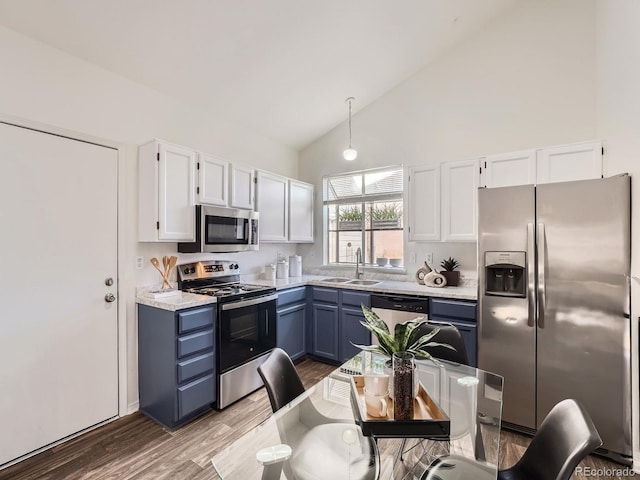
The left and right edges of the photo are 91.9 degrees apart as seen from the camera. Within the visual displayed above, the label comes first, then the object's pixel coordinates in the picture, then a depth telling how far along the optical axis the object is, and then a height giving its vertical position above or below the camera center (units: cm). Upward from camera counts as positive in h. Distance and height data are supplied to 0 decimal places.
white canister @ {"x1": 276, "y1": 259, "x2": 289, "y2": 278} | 395 -37
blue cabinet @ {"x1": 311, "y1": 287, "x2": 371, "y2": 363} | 337 -94
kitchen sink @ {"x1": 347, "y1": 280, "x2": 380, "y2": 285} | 374 -51
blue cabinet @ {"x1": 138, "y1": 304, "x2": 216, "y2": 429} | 237 -98
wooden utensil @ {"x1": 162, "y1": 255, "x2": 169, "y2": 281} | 279 -24
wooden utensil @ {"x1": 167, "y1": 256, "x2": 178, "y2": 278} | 282 -20
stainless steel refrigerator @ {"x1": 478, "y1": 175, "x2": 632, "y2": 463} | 204 -42
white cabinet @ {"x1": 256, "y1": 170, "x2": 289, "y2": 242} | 359 +42
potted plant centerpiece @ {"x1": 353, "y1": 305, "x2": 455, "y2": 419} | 124 -48
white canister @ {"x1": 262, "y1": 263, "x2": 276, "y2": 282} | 386 -40
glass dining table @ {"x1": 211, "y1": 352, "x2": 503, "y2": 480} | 114 -82
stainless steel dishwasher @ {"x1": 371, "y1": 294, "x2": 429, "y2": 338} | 295 -66
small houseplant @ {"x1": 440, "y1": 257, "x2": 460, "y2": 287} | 326 -32
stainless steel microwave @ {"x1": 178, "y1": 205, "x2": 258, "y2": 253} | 286 +10
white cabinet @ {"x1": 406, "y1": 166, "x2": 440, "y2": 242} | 317 +40
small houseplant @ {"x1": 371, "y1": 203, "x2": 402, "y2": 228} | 395 +33
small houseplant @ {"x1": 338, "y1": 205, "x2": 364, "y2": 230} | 425 +32
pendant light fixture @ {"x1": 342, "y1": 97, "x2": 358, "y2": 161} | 347 +97
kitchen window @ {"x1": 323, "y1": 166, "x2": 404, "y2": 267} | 394 +33
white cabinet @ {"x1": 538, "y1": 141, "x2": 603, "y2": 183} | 243 +64
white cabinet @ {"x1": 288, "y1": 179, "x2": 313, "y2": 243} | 405 +40
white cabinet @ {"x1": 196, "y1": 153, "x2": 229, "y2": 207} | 289 +59
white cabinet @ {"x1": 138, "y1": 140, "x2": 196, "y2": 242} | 257 +42
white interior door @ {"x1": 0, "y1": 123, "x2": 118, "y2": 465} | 204 -34
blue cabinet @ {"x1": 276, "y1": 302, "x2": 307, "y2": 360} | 334 -100
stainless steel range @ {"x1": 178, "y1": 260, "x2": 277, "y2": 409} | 266 -77
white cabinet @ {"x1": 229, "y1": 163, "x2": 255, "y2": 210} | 319 +58
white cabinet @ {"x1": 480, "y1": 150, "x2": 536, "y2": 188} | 264 +64
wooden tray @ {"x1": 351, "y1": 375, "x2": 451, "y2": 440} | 121 -73
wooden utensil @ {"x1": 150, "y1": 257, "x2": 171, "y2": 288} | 274 -25
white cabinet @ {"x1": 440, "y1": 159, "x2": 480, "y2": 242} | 295 +41
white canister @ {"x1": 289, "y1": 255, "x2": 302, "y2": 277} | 422 -35
